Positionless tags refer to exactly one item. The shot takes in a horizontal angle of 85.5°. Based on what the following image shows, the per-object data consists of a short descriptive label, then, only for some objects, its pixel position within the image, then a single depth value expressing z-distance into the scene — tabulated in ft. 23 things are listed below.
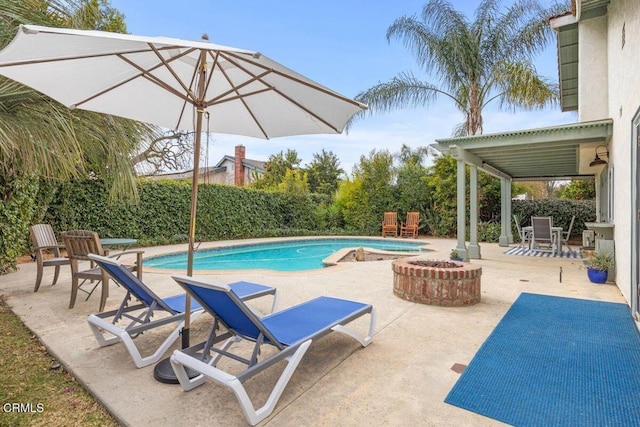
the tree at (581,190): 51.65
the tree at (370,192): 56.54
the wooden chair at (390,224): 54.90
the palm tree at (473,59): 40.38
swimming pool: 32.22
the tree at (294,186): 58.23
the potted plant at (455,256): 29.09
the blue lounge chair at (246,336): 7.13
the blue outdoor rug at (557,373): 7.43
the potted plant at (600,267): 20.42
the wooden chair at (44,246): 16.97
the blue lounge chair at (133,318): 9.54
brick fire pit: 15.48
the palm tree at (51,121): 10.36
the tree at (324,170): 102.22
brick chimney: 98.94
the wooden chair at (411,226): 52.90
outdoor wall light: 24.80
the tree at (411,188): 54.19
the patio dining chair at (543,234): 32.65
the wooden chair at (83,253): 14.25
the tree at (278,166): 88.74
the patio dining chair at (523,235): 36.86
